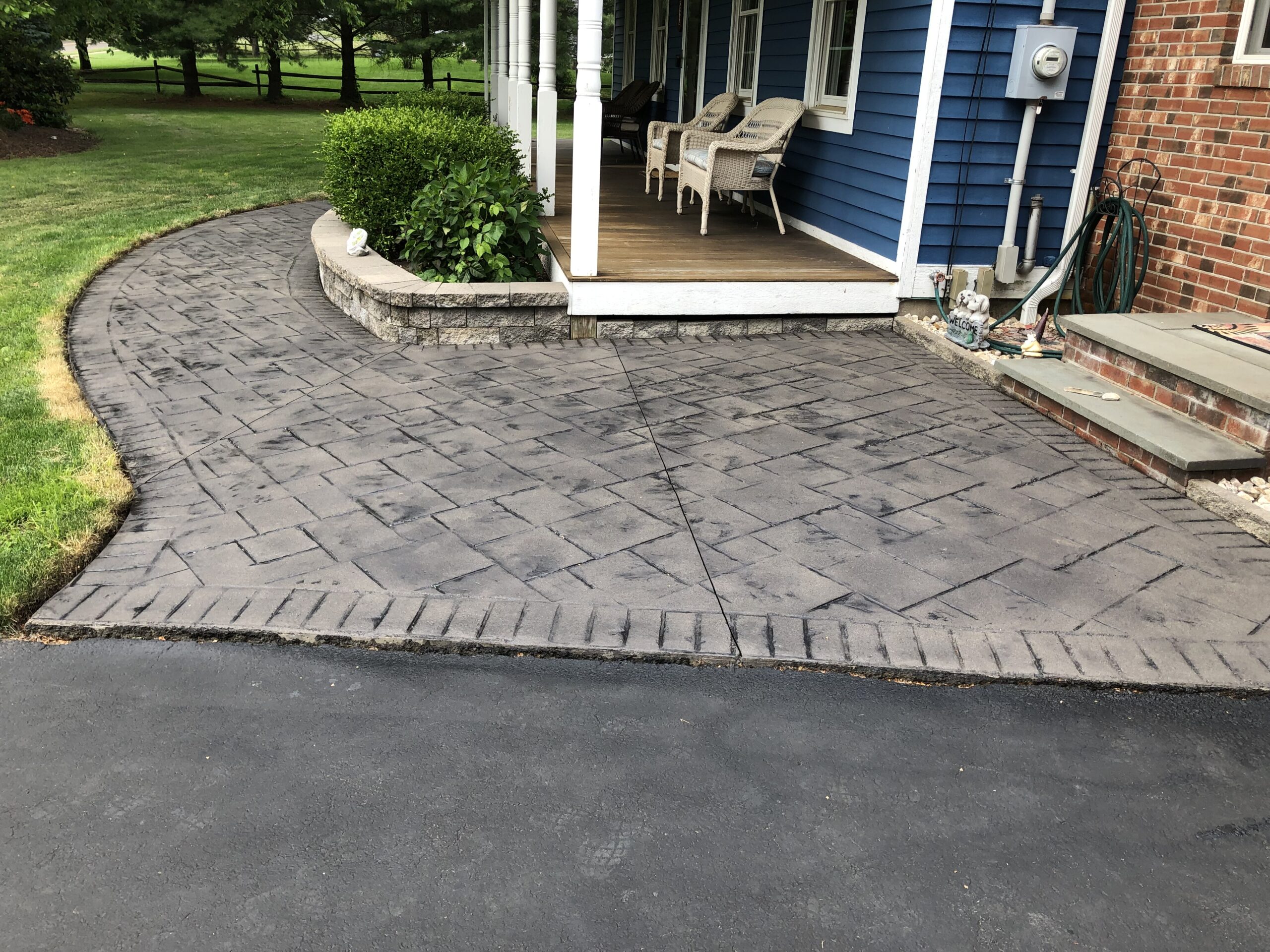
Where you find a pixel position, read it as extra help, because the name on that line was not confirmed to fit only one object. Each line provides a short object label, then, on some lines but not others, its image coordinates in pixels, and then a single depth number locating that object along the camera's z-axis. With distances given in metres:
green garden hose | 5.04
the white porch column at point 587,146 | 4.92
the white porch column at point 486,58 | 13.36
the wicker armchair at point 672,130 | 8.41
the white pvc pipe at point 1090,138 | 5.28
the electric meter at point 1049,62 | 5.14
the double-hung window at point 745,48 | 8.47
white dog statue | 5.22
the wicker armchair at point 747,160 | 6.71
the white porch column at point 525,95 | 7.87
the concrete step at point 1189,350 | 3.70
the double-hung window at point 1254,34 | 4.56
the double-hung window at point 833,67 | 6.46
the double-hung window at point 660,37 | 12.05
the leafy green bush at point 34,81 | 13.77
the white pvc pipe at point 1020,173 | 5.30
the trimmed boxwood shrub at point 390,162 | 6.29
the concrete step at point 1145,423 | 3.56
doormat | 4.14
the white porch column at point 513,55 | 8.32
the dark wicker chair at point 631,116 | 11.91
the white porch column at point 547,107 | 6.59
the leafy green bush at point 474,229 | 5.59
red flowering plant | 13.44
